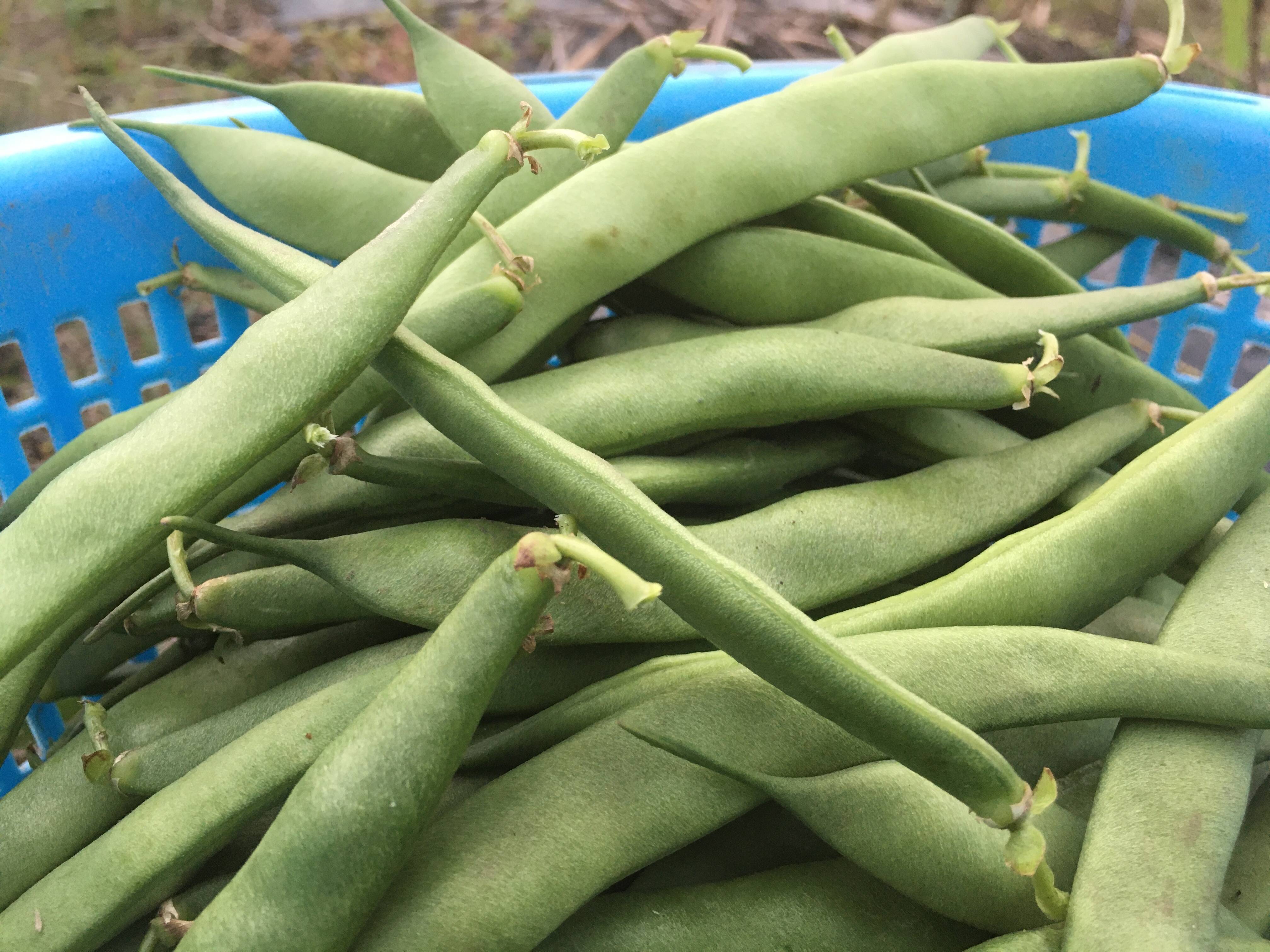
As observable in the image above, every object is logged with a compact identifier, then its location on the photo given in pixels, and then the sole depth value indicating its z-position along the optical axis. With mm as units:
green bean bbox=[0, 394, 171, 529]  184
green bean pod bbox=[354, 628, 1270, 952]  127
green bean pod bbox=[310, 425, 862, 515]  152
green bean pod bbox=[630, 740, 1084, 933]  133
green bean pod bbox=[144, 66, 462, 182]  228
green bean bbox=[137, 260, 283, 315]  214
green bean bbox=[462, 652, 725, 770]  146
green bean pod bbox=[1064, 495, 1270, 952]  126
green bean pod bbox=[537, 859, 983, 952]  134
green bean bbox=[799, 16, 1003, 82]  243
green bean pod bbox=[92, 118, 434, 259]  208
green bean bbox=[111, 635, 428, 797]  150
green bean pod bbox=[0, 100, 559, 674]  121
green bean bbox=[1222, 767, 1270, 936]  142
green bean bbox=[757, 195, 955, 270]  215
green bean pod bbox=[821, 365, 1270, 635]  158
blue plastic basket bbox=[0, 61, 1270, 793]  210
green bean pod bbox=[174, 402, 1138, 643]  150
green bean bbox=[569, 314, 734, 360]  196
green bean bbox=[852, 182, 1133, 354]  218
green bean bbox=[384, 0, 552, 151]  206
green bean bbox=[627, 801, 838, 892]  150
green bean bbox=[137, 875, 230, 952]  131
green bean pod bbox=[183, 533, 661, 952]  116
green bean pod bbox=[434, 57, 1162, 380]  181
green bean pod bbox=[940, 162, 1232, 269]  244
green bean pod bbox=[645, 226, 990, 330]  198
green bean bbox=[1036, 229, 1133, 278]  257
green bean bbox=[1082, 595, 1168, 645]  180
